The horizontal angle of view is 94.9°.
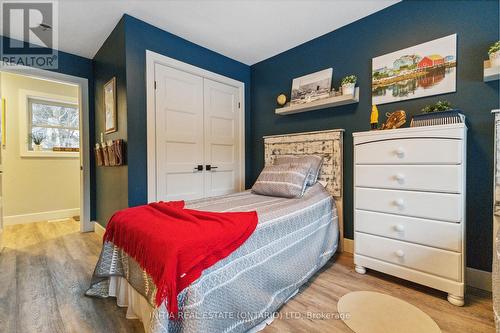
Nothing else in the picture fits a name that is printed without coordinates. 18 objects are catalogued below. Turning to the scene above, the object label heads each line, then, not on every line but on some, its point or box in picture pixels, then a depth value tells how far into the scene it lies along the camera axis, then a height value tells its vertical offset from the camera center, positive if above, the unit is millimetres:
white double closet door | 2553 +337
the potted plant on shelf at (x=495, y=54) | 1573 +746
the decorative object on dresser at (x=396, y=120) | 1994 +372
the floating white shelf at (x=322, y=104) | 2344 +644
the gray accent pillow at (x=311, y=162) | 2375 +5
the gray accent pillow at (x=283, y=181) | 2178 -184
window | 3873 +717
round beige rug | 1333 -962
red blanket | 1000 -393
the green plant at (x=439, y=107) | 1770 +435
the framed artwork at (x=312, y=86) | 2586 +903
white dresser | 1529 -315
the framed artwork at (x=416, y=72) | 1892 +810
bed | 1065 -643
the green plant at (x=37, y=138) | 3832 +434
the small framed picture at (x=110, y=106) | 2523 +658
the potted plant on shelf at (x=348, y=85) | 2301 +784
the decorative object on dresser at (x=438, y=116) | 1643 +344
